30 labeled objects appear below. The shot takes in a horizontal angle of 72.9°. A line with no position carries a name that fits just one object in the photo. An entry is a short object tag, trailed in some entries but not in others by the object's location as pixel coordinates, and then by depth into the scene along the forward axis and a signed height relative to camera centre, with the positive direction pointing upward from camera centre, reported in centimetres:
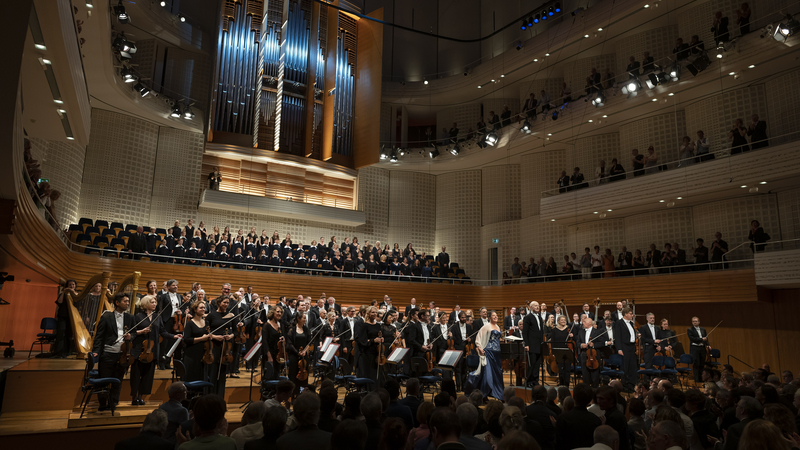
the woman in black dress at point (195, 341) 681 -59
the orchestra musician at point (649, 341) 1098 -77
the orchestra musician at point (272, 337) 770 -59
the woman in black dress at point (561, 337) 1055 -74
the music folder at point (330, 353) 754 -79
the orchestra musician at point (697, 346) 1149 -92
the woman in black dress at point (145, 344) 688 -66
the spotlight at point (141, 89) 1603 +601
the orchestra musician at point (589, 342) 1033 -82
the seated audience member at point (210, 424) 295 -72
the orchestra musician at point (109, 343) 666 -62
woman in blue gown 941 -113
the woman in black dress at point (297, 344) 788 -71
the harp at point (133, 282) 828 +16
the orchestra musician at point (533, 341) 1056 -80
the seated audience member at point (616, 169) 1706 +415
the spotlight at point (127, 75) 1495 +599
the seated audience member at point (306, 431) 306 -78
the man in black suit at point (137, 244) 1446 +129
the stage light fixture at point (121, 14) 1372 +702
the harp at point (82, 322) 838 -47
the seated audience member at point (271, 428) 311 -76
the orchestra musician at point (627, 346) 1061 -87
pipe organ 1859 +775
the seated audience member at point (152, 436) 317 -86
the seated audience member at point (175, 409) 446 -95
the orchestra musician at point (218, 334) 703 -52
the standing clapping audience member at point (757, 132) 1365 +435
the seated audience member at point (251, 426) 373 -91
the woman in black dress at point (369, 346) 875 -79
